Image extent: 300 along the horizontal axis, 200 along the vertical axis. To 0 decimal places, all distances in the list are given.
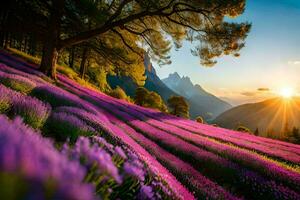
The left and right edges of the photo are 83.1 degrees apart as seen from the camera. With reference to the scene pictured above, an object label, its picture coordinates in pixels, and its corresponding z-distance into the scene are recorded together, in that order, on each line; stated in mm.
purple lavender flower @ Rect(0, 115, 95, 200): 536
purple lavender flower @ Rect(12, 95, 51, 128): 2631
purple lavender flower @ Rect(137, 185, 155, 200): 1528
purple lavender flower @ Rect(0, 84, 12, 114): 2555
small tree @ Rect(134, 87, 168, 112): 42988
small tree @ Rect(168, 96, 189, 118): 48074
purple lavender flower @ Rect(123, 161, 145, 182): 1419
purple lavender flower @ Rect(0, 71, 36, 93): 4789
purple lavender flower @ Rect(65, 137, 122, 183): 1090
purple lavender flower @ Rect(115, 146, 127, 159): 1572
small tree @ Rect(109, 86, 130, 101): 25726
